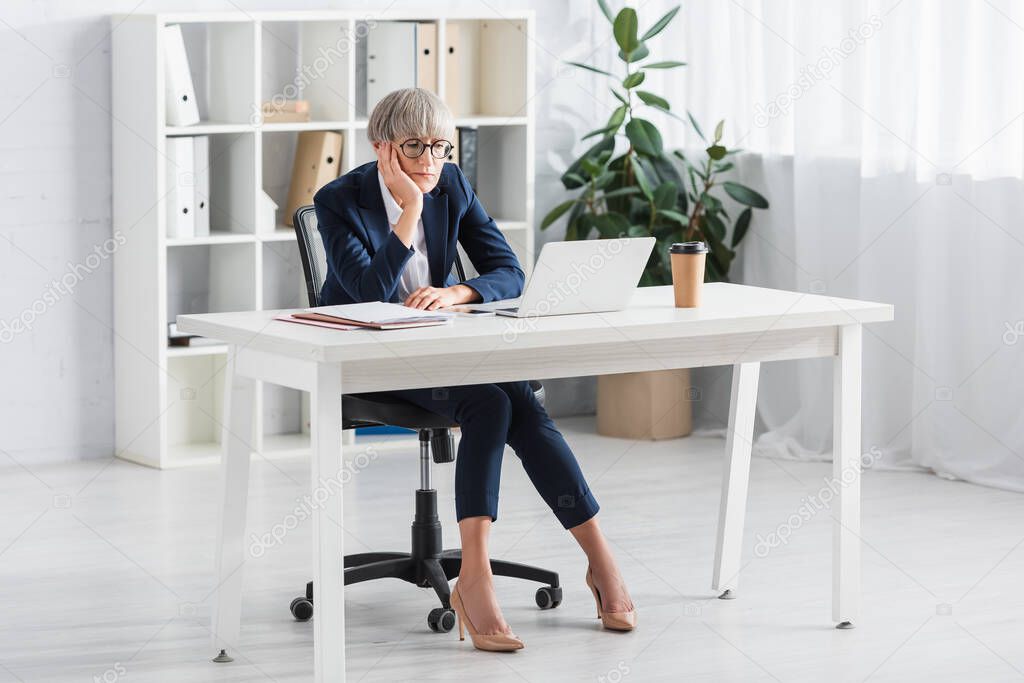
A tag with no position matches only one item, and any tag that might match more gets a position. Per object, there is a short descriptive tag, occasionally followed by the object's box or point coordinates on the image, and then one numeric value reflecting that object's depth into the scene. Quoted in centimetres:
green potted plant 822
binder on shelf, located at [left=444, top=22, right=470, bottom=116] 826
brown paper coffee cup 484
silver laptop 449
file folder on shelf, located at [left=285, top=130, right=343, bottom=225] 795
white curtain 713
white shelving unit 754
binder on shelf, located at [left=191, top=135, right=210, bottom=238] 759
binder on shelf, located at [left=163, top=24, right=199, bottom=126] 740
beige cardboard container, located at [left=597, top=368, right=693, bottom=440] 840
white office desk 417
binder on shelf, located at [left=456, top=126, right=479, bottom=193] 819
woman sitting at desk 479
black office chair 499
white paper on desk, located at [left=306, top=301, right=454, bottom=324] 438
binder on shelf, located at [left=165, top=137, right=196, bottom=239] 749
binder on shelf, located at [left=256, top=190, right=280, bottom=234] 779
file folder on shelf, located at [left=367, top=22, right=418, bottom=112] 804
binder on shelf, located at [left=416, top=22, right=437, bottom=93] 807
